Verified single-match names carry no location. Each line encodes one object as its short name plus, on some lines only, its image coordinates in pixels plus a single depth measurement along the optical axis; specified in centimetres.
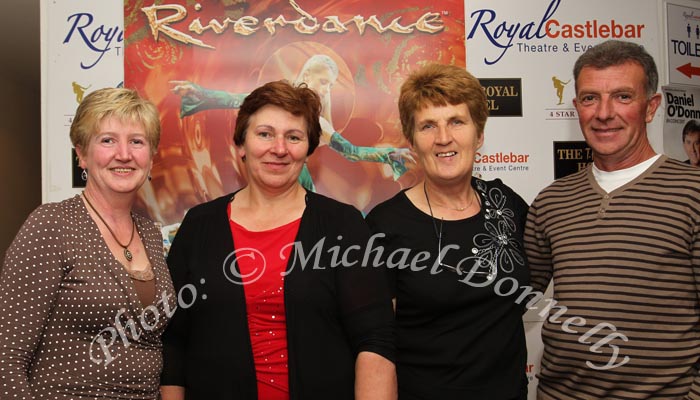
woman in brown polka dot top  146
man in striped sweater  169
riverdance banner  275
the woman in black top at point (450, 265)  179
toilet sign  296
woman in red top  170
